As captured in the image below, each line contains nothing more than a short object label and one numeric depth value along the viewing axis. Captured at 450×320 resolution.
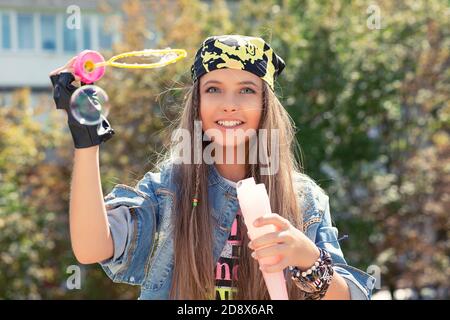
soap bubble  2.16
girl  2.40
